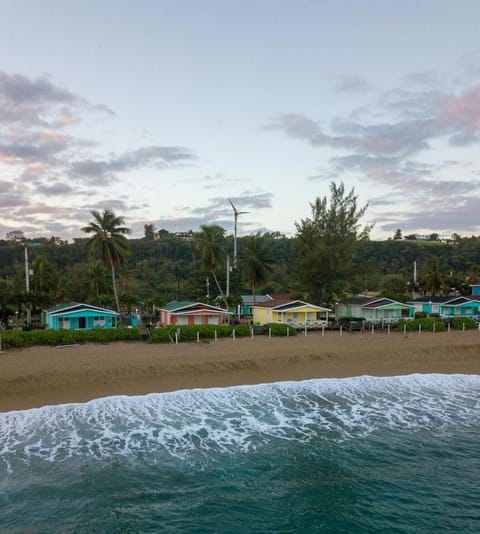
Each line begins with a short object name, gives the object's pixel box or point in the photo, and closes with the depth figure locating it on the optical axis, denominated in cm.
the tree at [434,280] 6844
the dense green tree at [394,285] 7816
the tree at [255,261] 5359
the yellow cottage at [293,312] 4447
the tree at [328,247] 5206
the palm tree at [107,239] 4228
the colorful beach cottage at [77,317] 3822
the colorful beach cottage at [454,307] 5446
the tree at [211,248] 5275
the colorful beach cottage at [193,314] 4144
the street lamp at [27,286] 4217
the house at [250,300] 5929
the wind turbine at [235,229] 5808
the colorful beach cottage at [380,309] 4903
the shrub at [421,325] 3972
